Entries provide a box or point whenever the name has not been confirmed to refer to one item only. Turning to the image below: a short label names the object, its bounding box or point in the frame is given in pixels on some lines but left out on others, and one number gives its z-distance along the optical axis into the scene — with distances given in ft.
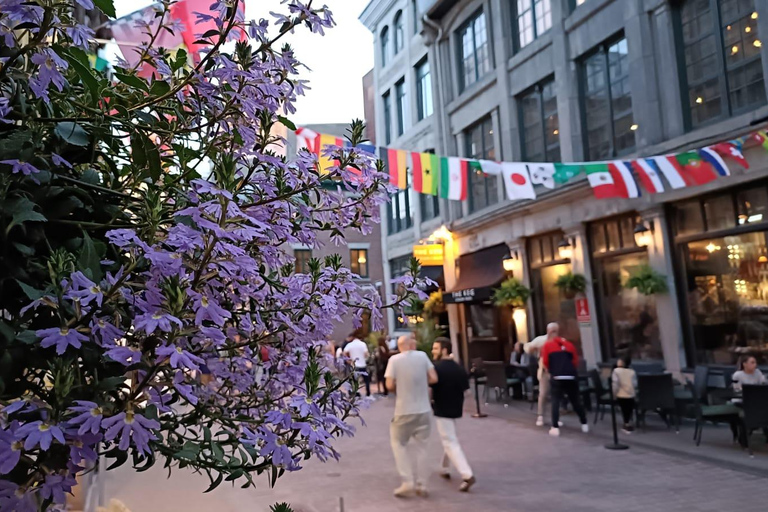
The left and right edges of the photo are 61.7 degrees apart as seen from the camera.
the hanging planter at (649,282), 43.57
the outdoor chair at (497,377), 49.11
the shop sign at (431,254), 73.77
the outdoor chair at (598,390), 39.93
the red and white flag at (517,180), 39.40
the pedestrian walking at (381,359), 59.06
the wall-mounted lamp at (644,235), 44.80
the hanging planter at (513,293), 58.75
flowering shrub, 4.00
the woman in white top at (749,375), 32.83
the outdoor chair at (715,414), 30.60
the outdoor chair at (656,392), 36.42
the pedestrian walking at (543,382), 39.42
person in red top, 37.96
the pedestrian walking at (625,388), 36.78
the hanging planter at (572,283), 51.44
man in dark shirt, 27.27
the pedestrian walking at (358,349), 53.57
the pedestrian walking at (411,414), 26.53
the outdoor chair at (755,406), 28.96
